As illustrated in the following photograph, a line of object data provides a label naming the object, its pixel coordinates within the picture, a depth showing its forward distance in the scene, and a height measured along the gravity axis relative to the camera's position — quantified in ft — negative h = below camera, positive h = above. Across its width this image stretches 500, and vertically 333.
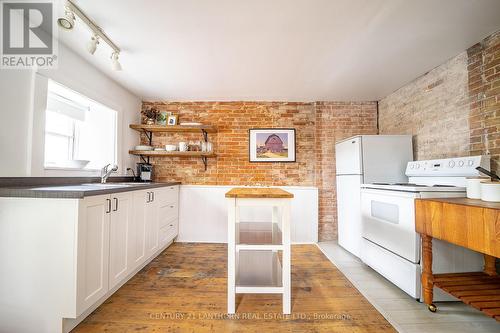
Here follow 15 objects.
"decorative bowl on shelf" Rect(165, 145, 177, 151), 11.12 +1.35
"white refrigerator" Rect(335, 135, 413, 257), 8.81 +0.34
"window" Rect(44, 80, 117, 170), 7.49 +1.71
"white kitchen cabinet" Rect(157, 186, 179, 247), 9.24 -1.89
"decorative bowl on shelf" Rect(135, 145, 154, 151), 11.06 +1.34
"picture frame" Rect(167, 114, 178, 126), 11.67 +2.88
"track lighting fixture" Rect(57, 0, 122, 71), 5.15 +3.90
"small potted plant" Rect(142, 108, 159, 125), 11.41 +3.12
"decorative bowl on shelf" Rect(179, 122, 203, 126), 11.05 +2.53
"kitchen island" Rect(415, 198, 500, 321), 4.07 -1.38
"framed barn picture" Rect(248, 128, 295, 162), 12.03 +1.58
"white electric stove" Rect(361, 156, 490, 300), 5.98 -1.71
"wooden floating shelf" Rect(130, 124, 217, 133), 10.98 +2.34
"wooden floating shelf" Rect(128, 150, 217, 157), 10.98 +1.04
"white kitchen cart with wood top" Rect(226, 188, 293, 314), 5.53 -1.92
